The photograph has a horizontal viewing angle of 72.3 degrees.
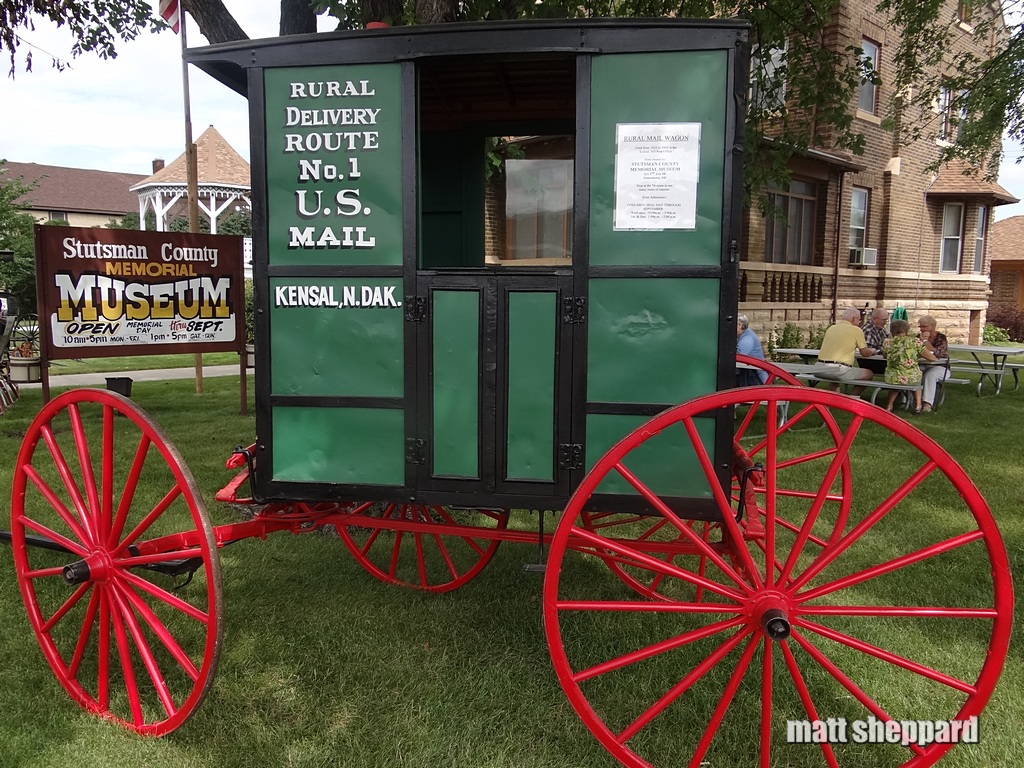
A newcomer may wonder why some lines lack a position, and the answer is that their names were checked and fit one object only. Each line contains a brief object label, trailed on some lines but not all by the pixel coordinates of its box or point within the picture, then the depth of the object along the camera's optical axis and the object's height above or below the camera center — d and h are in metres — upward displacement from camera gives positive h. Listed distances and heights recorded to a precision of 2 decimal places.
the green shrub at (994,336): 21.72 -1.04
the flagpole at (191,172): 7.88 +1.37
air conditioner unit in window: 16.44 +1.04
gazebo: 25.38 +4.22
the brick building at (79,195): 49.09 +7.15
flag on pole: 6.21 +2.47
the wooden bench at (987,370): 10.71 -1.06
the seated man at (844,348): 8.84 -0.60
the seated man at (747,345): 6.87 -0.47
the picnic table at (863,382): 8.41 -0.89
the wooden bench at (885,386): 8.38 -1.01
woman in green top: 8.66 -0.69
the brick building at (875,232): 14.48 +1.64
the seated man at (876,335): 10.44 -0.51
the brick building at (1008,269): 28.33 +1.39
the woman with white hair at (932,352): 9.32 -0.77
